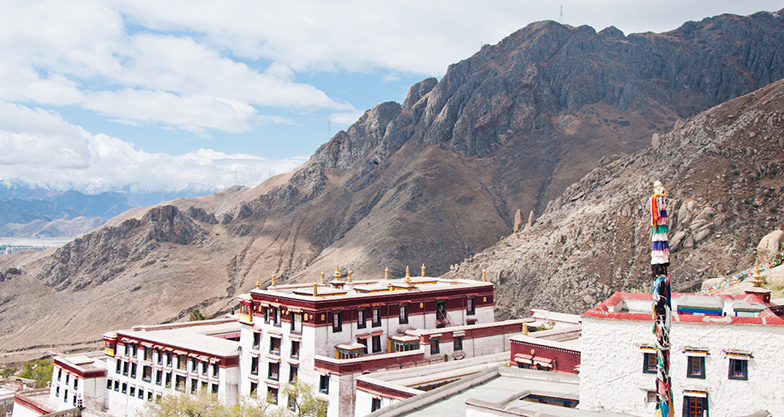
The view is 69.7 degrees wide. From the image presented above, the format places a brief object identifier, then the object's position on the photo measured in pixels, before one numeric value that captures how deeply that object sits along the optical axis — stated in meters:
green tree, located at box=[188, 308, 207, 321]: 77.31
